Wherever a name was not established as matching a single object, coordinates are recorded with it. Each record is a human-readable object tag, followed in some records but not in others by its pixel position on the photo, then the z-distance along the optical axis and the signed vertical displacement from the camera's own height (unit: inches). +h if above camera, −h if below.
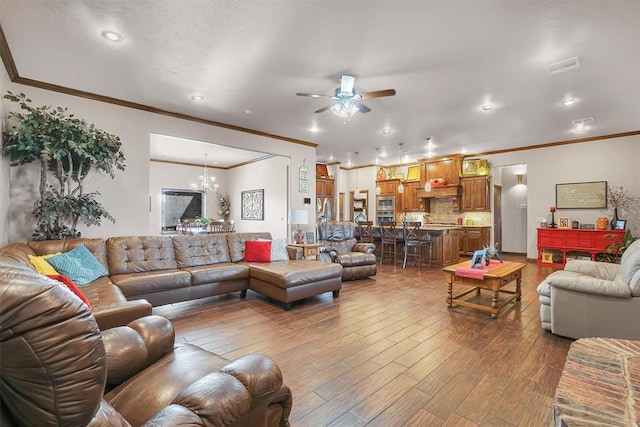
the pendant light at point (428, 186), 309.6 +29.2
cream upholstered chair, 98.3 -33.2
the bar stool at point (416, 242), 255.1 -25.3
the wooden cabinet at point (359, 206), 406.3 +11.4
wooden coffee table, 130.0 -32.4
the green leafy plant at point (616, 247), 211.8 -26.6
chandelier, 321.4 +40.3
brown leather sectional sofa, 128.3 -28.5
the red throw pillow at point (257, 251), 178.2 -22.5
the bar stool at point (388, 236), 263.1 -20.9
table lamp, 227.1 -2.0
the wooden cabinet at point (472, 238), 310.5 -27.8
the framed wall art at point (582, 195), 248.5 +15.2
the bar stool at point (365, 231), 280.3 -17.0
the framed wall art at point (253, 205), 337.4 +12.3
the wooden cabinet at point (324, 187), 357.7 +34.7
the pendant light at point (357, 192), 403.1 +31.0
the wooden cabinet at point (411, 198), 366.9 +20.1
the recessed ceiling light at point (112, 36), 105.9 +67.1
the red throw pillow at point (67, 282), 80.9 -18.7
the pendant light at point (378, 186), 362.6 +37.6
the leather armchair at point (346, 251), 205.6 -27.9
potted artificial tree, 124.5 +27.4
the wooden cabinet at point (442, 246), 261.8 -30.3
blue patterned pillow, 115.1 -20.5
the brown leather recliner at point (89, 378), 22.8 -16.0
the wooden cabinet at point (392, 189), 384.2 +33.3
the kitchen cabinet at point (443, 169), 319.6 +50.9
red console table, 232.5 -23.5
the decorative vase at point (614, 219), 235.4 -5.8
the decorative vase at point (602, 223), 240.5 -9.1
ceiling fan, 135.3 +56.2
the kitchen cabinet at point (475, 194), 305.0 +20.5
